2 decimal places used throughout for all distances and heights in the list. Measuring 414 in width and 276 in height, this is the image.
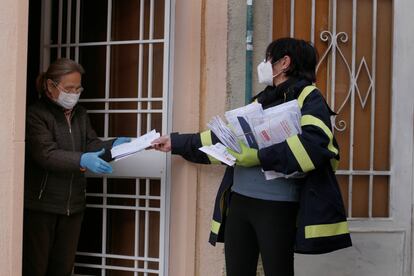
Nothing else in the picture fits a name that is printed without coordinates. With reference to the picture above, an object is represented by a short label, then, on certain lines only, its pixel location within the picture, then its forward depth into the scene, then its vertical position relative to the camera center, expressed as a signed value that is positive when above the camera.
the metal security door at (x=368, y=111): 4.25 +0.21
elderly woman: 3.76 -0.26
